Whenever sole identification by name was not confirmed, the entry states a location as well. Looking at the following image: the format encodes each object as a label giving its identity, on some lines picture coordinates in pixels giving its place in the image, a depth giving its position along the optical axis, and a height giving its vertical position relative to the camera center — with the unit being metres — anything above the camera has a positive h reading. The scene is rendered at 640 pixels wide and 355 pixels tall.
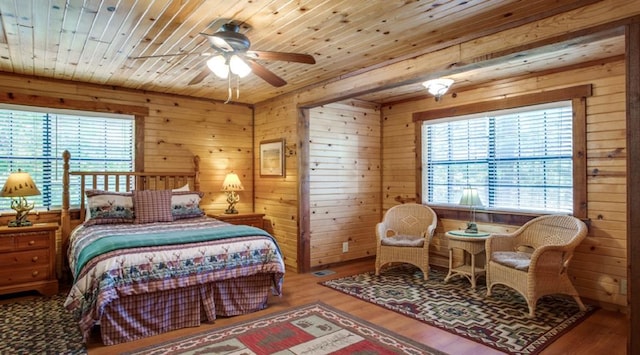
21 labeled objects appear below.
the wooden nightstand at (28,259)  3.66 -0.81
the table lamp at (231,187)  5.19 -0.13
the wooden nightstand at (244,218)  5.03 -0.56
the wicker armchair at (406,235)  4.52 -0.77
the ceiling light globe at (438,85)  3.88 +0.97
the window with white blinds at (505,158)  3.99 +0.23
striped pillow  4.17 -0.32
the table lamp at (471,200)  4.16 -0.26
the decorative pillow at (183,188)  4.74 -0.14
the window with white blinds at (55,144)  4.19 +0.41
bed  2.78 -0.72
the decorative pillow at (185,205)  4.46 -0.33
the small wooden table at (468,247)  4.11 -0.78
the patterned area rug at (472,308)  2.89 -1.23
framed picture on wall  5.21 +0.29
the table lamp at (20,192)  3.75 -0.14
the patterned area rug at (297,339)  2.66 -1.23
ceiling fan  2.64 +0.90
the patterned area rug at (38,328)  2.67 -1.21
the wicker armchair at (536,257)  3.30 -0.78
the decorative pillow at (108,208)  4.04 -0.33
